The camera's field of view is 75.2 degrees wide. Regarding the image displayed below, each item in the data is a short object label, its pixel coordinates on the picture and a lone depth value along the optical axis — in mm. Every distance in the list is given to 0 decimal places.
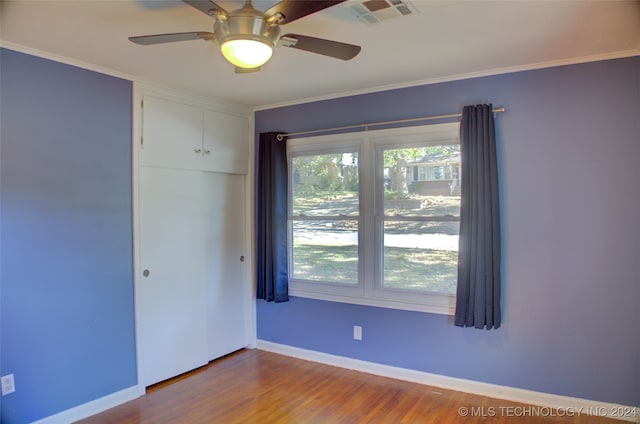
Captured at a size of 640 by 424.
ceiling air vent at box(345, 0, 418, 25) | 2027
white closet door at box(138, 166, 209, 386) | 3318
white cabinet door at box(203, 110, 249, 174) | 3838
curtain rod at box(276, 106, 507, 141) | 3217
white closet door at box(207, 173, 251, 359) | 3926
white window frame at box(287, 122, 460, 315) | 3346
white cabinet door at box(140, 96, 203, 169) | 3324
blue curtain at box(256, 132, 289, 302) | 3982
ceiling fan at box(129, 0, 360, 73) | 1626
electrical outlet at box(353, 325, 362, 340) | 3680
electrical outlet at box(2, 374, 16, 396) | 2504
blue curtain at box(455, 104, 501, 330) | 3014
